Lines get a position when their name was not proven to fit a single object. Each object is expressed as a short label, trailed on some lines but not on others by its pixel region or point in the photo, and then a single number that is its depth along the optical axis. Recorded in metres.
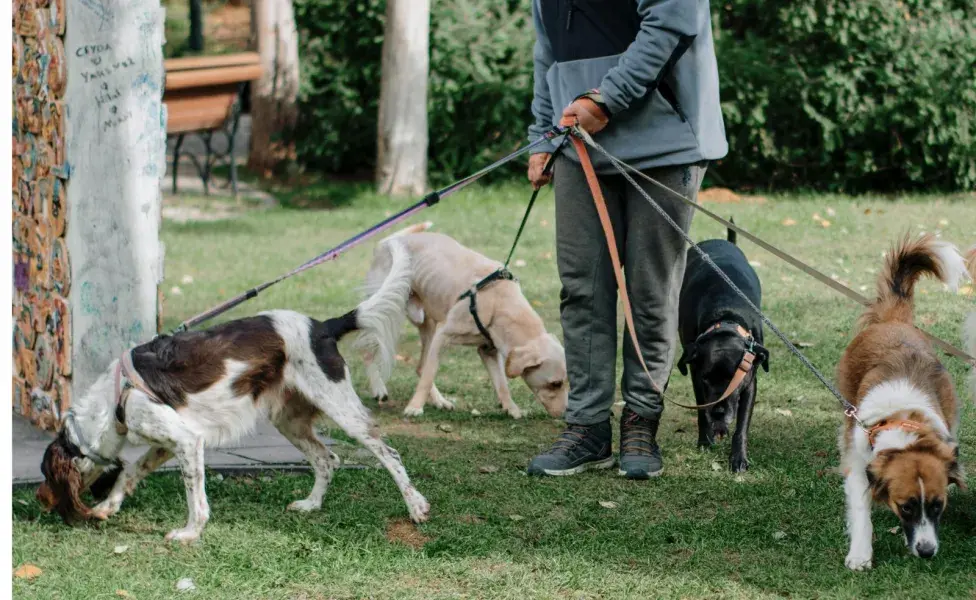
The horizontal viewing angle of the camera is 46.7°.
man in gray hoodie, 4.48
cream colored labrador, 5.82
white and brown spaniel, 4.29
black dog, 5.07
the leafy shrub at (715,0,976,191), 11.55
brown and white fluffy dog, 3.67
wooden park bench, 12.03
